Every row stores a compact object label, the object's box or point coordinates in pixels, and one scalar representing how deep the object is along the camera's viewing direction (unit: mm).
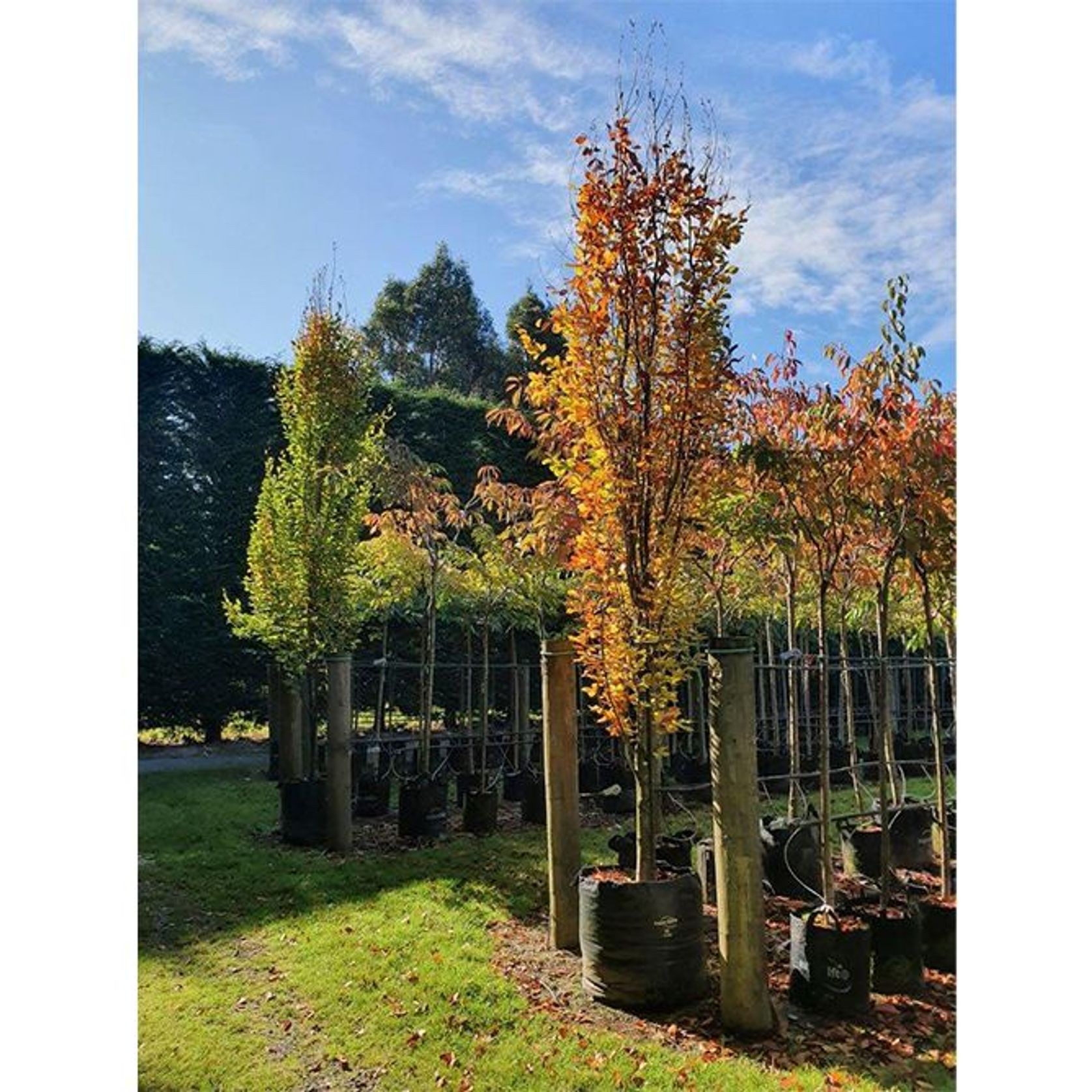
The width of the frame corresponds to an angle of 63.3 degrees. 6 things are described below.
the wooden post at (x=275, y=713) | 5941
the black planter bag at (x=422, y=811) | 4219
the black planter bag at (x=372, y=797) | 4918
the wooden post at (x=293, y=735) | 5102
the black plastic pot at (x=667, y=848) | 3078
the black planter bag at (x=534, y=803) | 4664
